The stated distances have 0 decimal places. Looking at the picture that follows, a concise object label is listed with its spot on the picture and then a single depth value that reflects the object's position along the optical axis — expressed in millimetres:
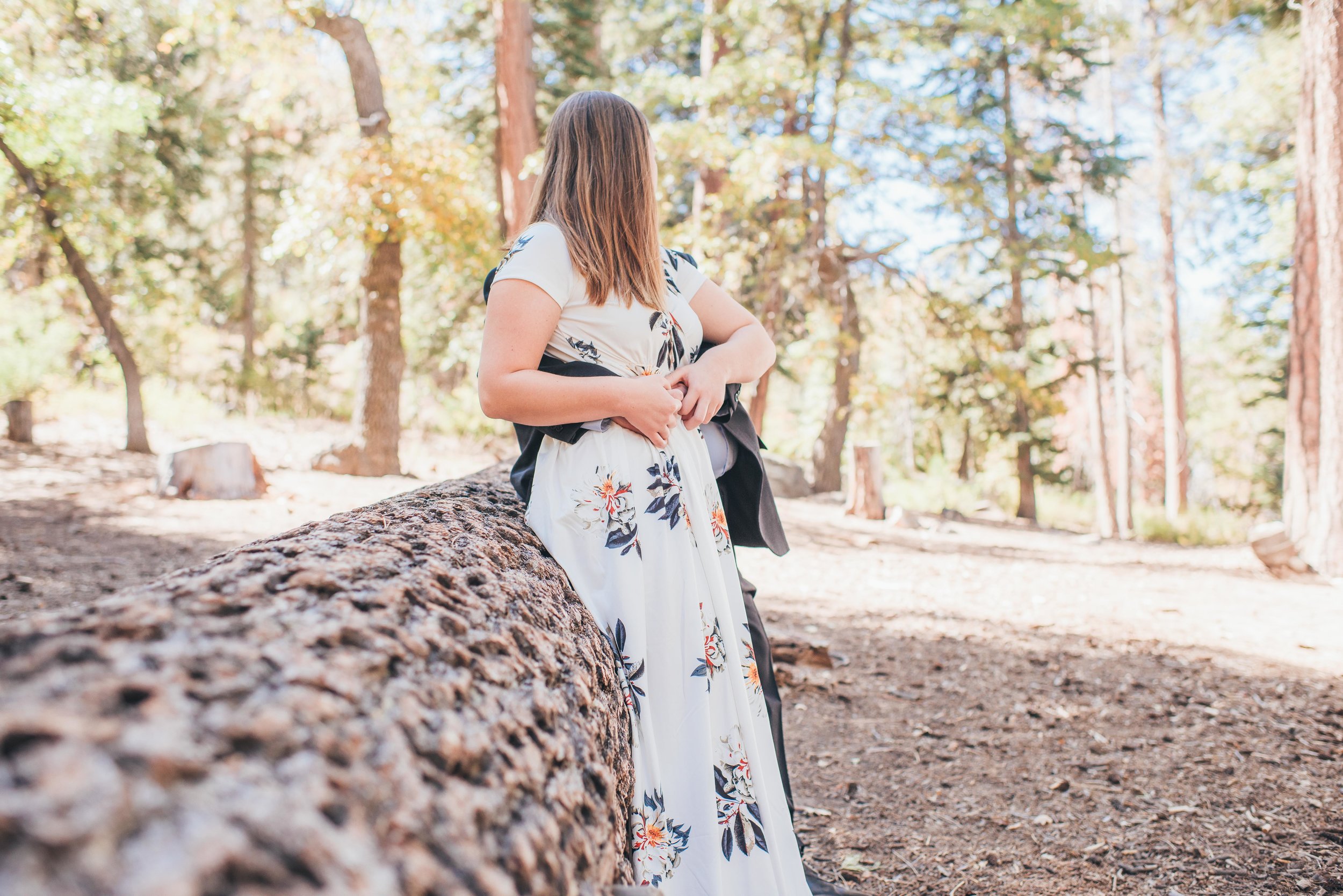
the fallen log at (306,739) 576
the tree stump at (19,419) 9977
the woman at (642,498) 1596
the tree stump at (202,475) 7504
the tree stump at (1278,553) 6297
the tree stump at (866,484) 9719
